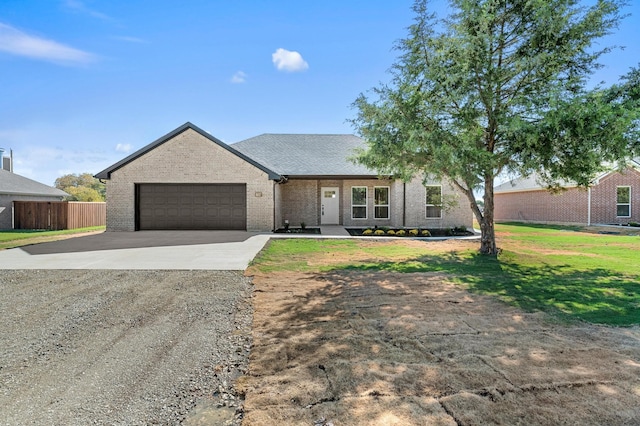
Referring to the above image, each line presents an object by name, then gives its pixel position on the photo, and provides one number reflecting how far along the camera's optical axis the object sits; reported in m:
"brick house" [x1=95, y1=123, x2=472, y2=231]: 17.03
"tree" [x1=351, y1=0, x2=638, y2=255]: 7.91
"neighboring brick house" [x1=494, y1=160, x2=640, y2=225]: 21.67
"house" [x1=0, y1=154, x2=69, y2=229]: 20.34
